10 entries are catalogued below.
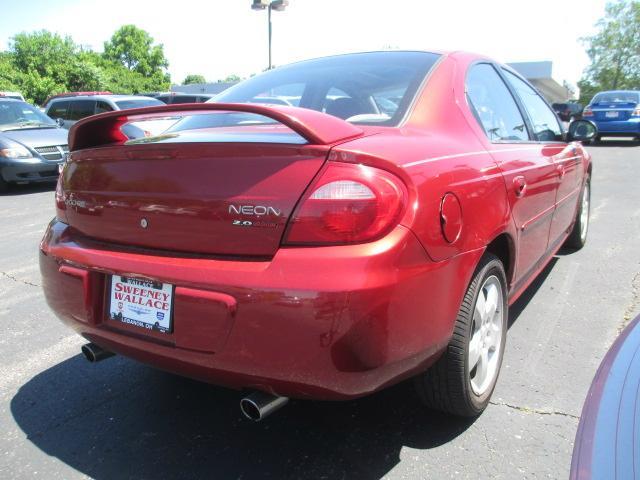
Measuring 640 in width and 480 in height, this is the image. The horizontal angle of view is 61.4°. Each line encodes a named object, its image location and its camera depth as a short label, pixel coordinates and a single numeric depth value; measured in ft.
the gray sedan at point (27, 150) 29.12
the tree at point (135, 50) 223.92
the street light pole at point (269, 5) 42.19
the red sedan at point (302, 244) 5.54
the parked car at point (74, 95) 42.15
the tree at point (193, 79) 316.81
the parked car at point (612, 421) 3.22
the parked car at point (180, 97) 45.57
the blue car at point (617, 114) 46.65
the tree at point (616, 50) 179.83
